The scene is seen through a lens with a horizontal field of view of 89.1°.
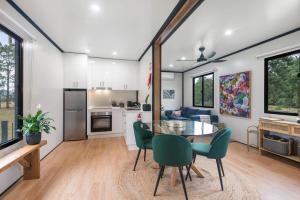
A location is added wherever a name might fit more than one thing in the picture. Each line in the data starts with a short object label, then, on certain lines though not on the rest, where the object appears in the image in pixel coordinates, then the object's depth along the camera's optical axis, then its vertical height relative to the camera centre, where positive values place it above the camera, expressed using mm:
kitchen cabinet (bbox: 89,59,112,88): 5086 +891
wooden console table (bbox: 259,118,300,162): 2840 -557
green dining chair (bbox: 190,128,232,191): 2133 -669
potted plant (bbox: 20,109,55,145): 2357 -432
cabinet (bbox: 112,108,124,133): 4984 -653
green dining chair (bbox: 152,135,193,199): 1852 -623
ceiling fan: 3646 +1057
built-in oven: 4795 -670
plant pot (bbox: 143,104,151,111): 3854 -170
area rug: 1978 -1238
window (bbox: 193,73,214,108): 5762 +391
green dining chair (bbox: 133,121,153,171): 2648 -648
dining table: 2154 -447
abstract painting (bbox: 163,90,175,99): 7230 +300
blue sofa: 5152 -527
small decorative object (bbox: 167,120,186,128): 2600 -430
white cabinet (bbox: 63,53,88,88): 4551 +903
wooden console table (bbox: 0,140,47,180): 2305 -973
